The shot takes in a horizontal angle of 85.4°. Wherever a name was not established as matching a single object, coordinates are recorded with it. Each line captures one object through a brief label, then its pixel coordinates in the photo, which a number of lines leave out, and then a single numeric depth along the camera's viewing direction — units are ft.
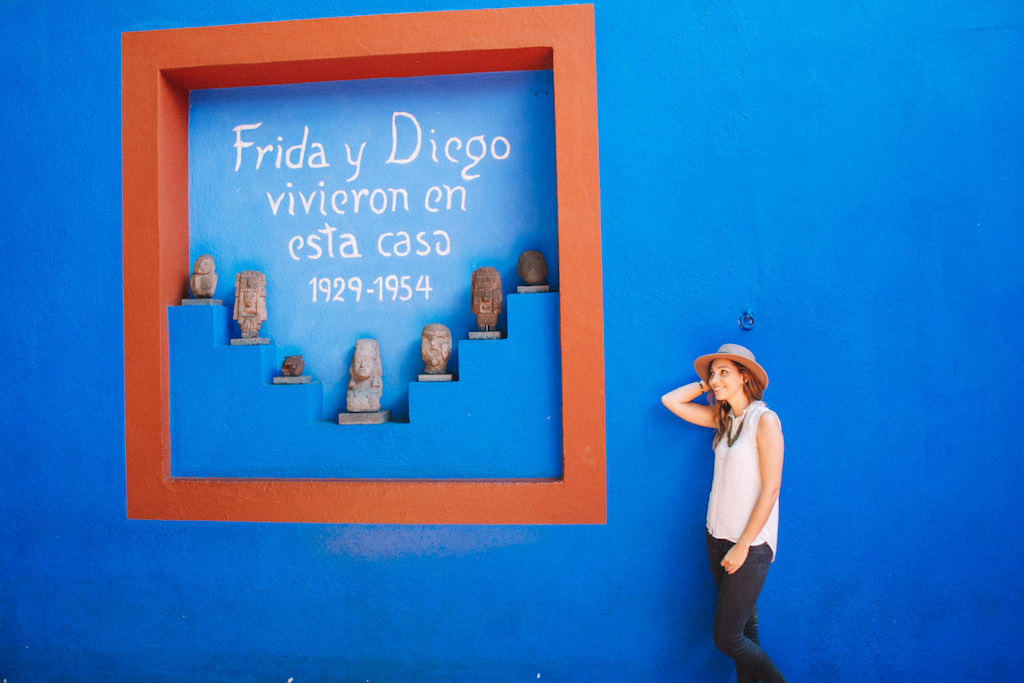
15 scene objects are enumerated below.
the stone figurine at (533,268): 10.02
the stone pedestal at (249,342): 10.30
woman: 7.43
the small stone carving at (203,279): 10.32
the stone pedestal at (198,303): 10.25
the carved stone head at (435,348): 10.10
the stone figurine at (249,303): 10.35
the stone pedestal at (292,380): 10.25
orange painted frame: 9.45
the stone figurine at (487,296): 9.91
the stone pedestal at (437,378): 10.03
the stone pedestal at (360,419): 10.07
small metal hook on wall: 9.38
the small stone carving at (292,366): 10.25
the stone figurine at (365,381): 10.23
